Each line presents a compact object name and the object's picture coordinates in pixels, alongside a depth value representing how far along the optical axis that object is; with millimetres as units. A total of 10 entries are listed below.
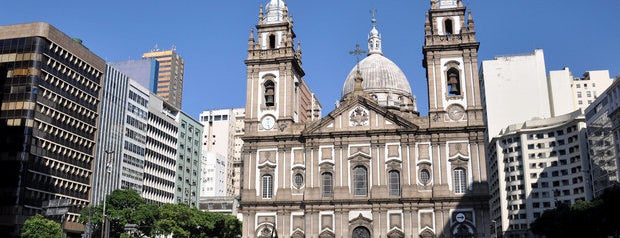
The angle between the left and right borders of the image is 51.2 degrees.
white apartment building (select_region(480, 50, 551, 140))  111812
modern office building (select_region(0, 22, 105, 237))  59188
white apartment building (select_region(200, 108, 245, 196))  139375
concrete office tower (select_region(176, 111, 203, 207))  93250
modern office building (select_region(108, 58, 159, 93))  117938
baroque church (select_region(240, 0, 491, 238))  48656
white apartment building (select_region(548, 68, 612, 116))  113250
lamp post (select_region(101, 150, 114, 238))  70988
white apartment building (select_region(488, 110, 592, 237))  92688
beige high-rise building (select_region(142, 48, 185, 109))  170750
